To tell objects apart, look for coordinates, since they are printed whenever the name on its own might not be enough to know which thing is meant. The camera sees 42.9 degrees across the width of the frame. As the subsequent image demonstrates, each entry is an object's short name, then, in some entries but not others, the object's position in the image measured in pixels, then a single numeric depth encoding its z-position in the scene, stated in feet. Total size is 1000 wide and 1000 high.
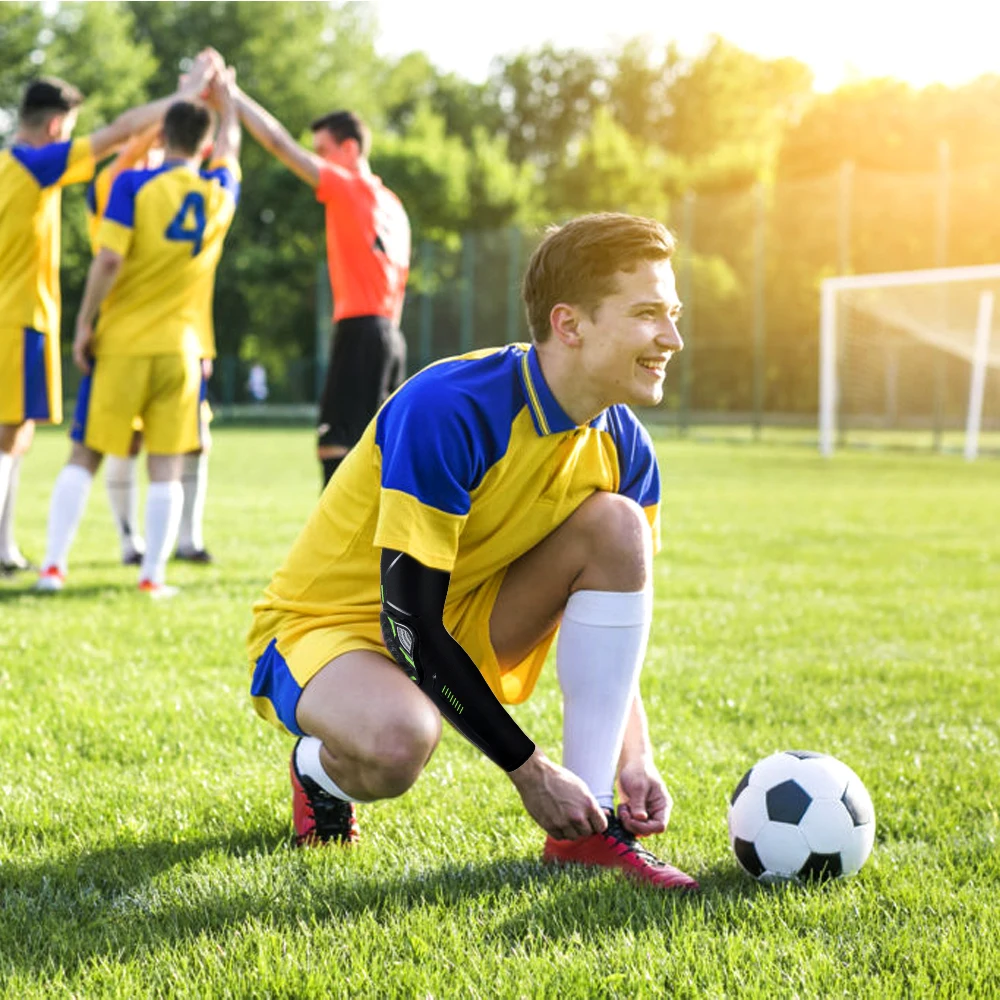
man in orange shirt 22.27
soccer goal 65.77
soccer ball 8.42
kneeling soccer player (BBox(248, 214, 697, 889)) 7.71
